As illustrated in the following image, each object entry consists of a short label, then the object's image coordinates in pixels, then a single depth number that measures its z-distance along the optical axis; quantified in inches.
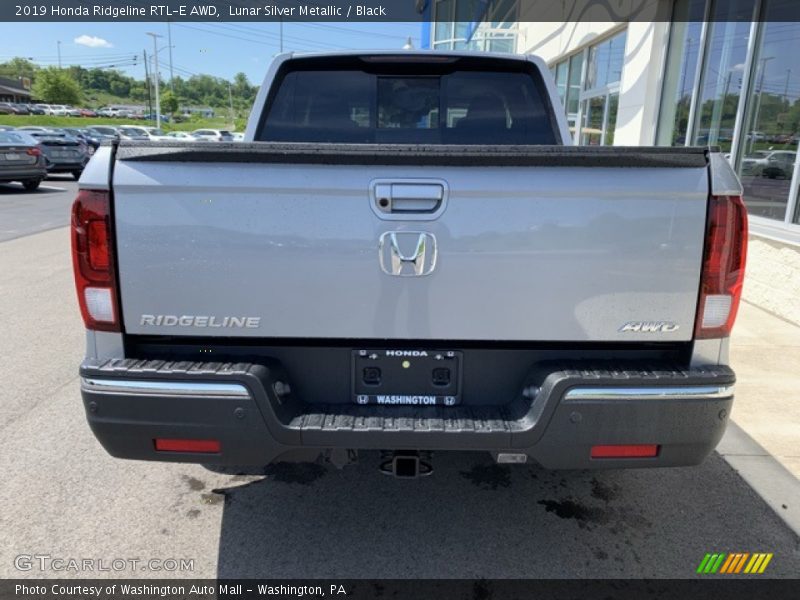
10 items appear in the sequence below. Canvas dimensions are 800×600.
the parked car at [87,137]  1015.0
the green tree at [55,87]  3809.1
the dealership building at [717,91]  268.2
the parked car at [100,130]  1265.5
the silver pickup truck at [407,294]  86.4
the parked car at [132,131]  1255.0
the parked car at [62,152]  792.3
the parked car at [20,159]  619.8
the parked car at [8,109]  3049.7
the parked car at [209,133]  1470.2
